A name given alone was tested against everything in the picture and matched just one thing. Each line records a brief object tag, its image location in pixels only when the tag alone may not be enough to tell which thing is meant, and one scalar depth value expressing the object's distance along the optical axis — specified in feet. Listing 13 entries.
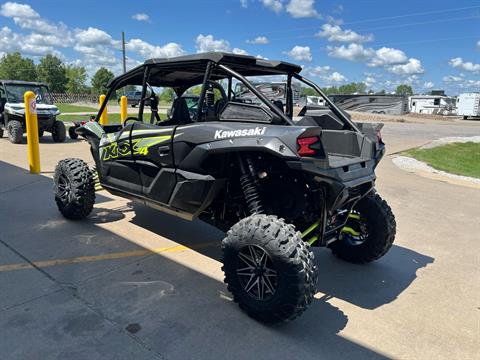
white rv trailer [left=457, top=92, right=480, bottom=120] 143.54
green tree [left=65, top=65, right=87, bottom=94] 241.14
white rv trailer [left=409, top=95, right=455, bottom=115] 179.32
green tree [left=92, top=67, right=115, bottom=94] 211.14
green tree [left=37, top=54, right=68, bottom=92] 201.36
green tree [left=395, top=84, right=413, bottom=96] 508.94
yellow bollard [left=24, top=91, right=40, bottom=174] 25.84
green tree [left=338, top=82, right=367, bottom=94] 453.99
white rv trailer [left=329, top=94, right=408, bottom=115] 165.17
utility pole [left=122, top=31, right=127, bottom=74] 152.15
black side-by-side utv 9.85
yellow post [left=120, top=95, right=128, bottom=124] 39.73
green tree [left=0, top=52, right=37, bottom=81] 217.15
